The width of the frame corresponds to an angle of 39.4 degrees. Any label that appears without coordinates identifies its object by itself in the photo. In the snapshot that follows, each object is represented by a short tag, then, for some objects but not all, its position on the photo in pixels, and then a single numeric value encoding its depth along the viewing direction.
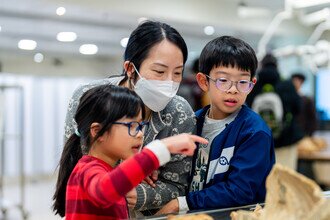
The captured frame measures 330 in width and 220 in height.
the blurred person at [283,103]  3.23
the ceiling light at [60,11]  3.65
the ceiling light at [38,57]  7.02
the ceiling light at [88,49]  6.42
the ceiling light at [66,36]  5.11
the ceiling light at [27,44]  5.73
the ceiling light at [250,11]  4.47
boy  1.04
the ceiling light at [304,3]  3.78
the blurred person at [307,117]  4.41
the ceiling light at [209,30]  4.62
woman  1.12
